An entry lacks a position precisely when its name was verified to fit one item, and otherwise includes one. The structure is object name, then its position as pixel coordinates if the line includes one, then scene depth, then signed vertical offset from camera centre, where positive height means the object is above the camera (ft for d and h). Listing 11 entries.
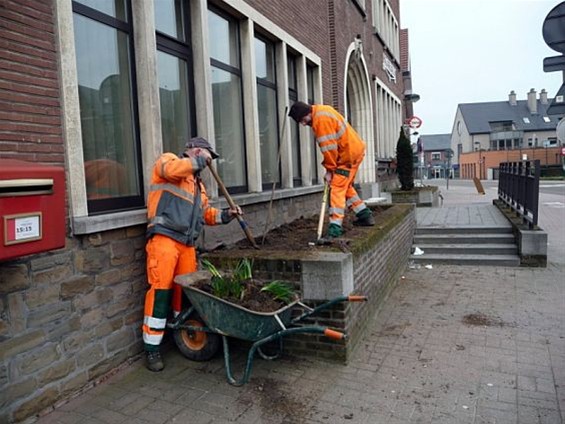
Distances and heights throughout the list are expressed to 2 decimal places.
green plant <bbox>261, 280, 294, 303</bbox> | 13.05 -3.08
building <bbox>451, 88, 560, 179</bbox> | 211.41 +14.59
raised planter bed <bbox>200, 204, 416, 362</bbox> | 13.61 -2.85
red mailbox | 8.75 -0.37
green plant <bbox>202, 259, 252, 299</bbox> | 12.87 -2.78
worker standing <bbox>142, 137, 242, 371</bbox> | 13.13 -1.35
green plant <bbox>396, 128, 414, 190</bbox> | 56.18 +0.71
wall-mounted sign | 65.21 +14.38
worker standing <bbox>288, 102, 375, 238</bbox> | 17.78 +0.93
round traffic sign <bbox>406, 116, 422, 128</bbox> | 68.74 +6.67
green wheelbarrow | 11.78 -3.70
